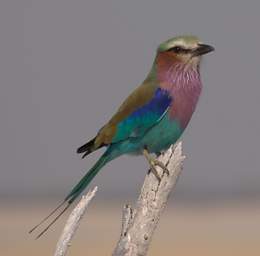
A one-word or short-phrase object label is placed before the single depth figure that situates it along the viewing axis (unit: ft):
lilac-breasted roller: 48.44
